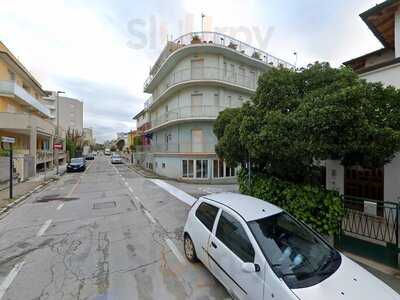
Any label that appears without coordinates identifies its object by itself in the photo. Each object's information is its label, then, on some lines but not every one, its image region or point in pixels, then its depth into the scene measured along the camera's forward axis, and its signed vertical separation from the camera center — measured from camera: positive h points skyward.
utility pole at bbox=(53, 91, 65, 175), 31.70 +2.47
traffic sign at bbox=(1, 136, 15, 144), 10.46 +0.45
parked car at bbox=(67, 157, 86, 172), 26.14 -1.87
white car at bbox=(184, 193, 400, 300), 2.68 -1.54
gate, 4.58 -2.01
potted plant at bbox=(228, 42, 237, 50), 20.25 +9.59
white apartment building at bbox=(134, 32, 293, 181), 19.73 +5.66
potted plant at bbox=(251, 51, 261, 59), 21.90 +9.48
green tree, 4.29 +0.63
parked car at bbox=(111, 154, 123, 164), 41.69 -1.83
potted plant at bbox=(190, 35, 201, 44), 19.79 +9.85
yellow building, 18.20 +2.91
